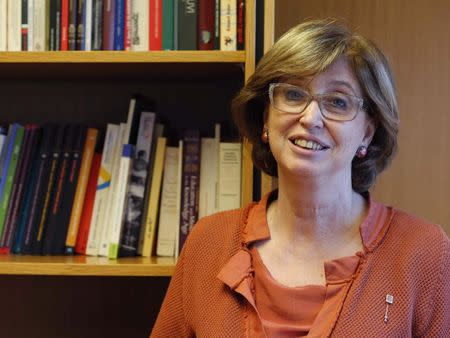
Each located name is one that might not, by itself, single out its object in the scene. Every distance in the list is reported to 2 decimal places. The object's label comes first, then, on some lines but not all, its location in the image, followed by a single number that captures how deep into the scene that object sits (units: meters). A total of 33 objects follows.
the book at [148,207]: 1.36
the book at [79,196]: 1.38
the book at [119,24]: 1.29
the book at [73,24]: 1.30
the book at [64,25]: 1.30
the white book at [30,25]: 1.30
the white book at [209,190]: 1.36
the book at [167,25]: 1.29
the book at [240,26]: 1.27
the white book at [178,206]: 1.36
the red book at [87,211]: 1.38
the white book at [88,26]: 1.30
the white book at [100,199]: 1.37
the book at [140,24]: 1.29
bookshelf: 1.60
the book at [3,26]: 1.29
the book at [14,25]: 1.29
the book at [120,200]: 1.34
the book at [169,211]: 1.37
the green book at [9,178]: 1.40
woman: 1.10
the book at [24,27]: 1.30
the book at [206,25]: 1.28
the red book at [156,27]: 1.29
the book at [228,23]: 1.27
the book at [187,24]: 1.28
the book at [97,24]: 1.30
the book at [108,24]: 1.30
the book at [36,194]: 1.39
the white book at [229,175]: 1.34
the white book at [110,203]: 1.35
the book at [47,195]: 1.38
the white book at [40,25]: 1.30
